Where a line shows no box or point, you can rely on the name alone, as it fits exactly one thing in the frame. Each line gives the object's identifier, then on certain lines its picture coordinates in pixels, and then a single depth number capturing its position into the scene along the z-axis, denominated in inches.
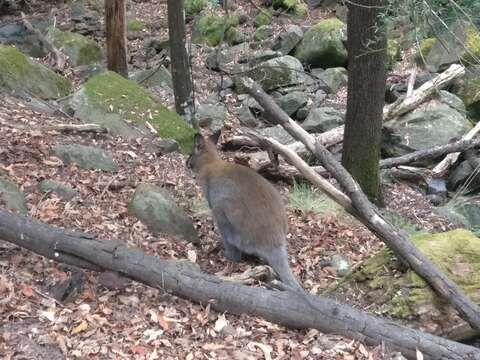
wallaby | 227.6
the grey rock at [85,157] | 284.2
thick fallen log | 180.7
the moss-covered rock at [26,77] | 360.8
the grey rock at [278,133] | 417.9
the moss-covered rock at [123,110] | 338.3
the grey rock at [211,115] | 444.4
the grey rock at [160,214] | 253.1
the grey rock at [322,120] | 449.1
